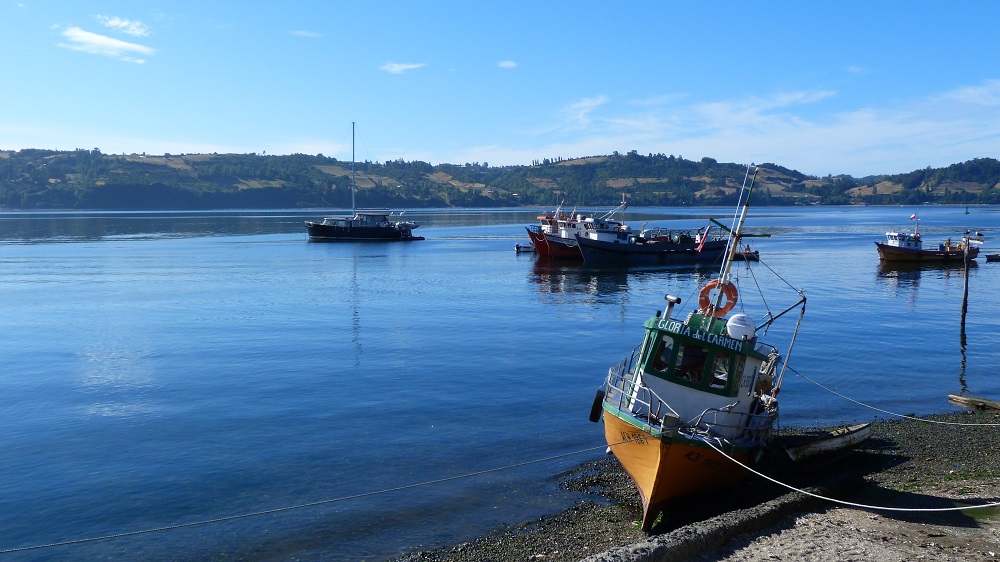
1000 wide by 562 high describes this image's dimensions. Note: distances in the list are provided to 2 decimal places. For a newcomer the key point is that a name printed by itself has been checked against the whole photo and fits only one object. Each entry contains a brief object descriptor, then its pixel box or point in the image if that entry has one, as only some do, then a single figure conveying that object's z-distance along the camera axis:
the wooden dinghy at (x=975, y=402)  25.88
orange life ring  20.69
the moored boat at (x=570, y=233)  85.50
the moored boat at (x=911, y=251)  81.00
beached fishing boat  17.00
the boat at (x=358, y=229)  120.62
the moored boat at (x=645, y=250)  83.50
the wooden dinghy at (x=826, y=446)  19.56
